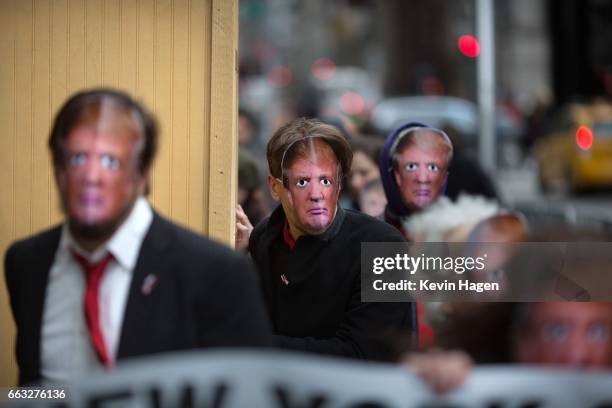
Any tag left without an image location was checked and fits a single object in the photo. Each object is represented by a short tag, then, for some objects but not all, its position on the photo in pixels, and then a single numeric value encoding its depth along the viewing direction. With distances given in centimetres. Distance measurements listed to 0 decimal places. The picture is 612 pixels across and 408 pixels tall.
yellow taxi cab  2436
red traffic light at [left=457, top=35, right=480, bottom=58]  2220
